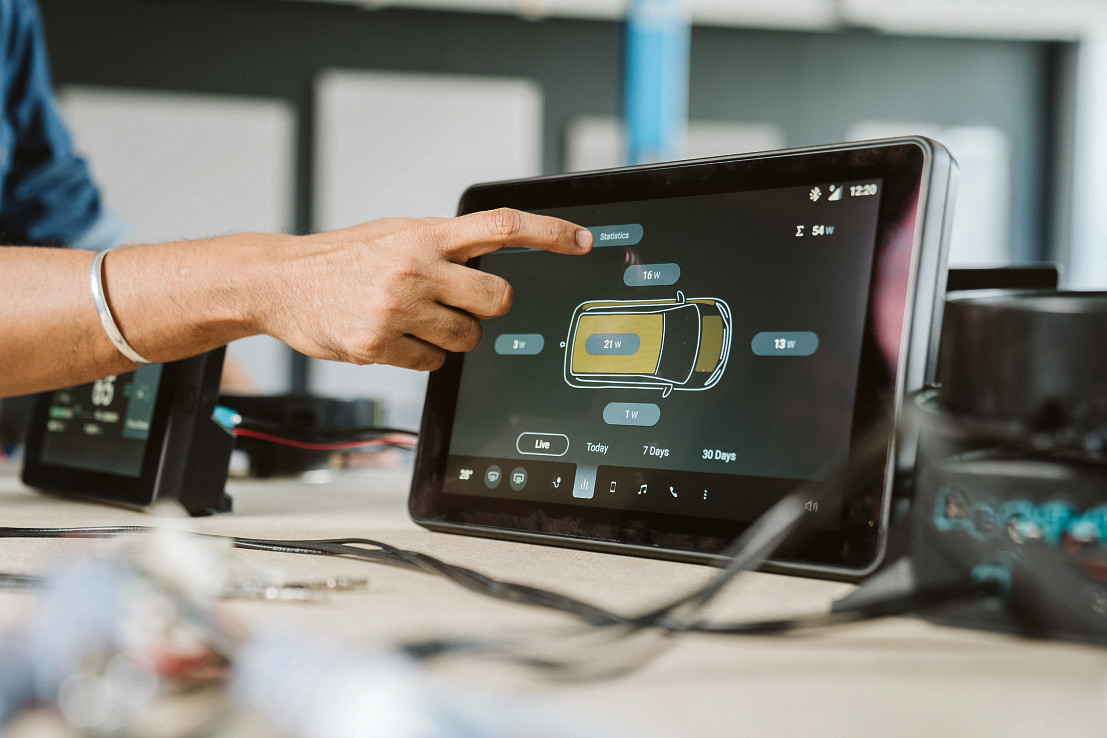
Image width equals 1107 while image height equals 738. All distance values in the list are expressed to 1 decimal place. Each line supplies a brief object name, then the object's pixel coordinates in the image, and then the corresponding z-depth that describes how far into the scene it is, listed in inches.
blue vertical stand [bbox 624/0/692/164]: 105.9
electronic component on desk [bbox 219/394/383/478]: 36.5
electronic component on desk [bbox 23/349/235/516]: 26.5
